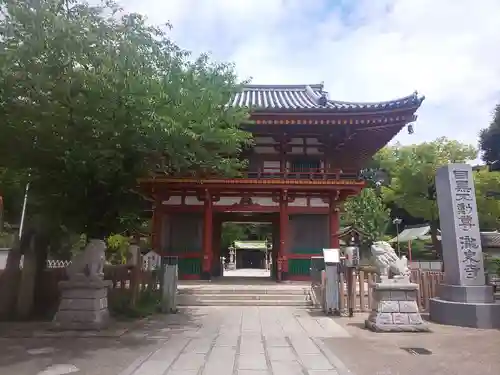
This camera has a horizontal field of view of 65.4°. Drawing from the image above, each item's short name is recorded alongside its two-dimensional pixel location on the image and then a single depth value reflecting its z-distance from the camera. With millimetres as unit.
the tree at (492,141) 39719
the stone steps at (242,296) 12469
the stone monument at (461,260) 8898
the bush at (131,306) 9781
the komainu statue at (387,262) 8695
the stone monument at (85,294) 8141
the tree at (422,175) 30266
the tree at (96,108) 5816
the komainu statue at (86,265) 8414
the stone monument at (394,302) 8266
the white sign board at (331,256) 11209
